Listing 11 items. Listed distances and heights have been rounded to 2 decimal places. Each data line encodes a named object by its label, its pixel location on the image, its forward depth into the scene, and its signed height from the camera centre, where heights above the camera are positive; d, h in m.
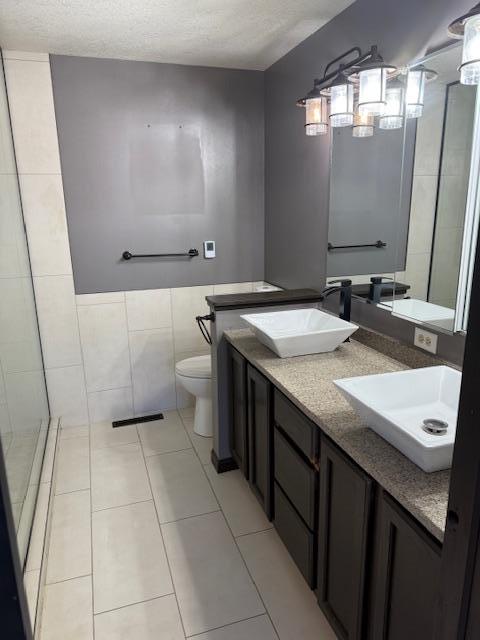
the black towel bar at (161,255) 2.97 -0.27
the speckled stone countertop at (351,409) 1.04 -0.64
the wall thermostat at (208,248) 3.15 -0.25
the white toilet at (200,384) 2.82 -1.07
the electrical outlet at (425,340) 1.74 -0.51
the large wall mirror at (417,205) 1.59 +0.03
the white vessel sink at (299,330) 1.93 -0.55
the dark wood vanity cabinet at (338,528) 1.05 -0.93
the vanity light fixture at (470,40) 1.34 +0.51
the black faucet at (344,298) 2.25 -0.43
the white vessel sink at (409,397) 1.28 -0.59
